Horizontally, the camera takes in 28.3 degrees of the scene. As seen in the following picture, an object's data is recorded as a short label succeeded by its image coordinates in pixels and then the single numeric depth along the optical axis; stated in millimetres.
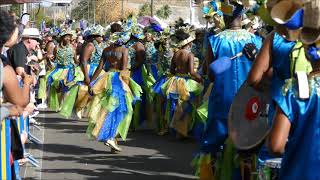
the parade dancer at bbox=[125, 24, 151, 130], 12578
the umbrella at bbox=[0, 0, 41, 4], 11664
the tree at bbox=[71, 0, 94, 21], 85688
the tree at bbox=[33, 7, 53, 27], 74525
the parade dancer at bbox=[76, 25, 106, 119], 11031
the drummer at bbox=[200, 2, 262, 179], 5988
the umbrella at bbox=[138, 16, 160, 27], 18319
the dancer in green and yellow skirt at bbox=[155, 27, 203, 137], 10742
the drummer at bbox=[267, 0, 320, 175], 3637
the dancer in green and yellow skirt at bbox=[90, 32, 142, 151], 9398
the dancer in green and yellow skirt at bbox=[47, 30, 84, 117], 15062
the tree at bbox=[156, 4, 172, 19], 72825
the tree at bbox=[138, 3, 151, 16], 78231
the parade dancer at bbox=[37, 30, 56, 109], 16094
